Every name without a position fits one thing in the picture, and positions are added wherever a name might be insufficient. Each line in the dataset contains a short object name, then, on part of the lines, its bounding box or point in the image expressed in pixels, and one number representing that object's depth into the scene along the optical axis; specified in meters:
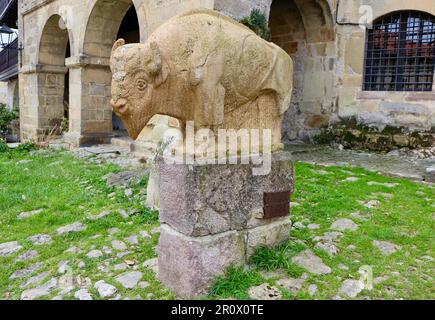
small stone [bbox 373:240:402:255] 2.85
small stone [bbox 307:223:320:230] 3.27
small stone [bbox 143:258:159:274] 2.70
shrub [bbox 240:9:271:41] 4.89
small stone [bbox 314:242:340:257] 2.83
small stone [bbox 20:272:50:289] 2.68
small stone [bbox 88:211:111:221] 3.75
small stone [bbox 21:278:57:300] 2.50
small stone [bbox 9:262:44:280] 2.81
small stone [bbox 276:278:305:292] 2.39
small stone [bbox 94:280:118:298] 2.41
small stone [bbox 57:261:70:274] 2.77
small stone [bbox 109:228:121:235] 3.43
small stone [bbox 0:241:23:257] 3.15
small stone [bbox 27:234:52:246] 3.31
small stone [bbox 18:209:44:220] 3.94
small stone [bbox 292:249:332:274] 2.59
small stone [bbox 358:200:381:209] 3.74
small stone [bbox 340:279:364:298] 2.34
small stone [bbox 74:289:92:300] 2.40
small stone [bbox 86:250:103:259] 2.95
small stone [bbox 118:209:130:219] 3.79
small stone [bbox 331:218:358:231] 3.24
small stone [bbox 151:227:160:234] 3.36
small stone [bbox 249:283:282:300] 2.30
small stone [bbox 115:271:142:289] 2.51
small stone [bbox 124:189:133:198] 4.35
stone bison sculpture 2.18
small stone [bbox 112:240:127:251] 3.09
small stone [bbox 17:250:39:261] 3.05
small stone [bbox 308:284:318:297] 2.33
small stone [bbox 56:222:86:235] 3.49
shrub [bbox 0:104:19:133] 11.21
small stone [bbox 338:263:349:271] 2.61
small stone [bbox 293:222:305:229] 3.29
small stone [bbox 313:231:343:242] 3.03
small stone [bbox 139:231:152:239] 3.28
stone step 7.32
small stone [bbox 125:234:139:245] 3.21
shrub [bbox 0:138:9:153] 7.75
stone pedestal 2.30
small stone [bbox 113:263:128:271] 2.74
